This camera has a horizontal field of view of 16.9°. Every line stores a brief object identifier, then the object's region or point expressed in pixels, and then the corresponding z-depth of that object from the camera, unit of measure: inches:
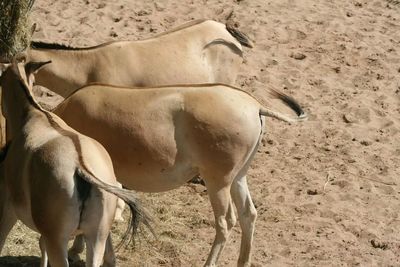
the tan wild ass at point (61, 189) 302.0
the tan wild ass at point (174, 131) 373.7
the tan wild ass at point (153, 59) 458.8
